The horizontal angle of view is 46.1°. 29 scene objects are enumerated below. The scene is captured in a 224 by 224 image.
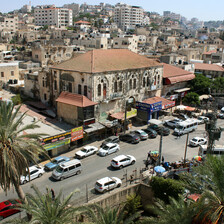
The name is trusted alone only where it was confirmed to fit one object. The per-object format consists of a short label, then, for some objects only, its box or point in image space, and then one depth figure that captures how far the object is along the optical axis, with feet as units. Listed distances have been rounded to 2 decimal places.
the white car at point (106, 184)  83.05
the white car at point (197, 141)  122.11
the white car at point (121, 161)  98.53
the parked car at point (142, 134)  126.52
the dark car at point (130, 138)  122.52
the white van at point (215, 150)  104.08
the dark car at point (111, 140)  118.55
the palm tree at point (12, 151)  55.62
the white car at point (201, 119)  152.03
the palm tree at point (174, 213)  50.98
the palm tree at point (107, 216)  60.34
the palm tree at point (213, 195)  45.65
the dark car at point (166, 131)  133.90
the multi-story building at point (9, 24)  485.97
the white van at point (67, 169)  90.74
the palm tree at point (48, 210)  53.36
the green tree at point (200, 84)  186.19
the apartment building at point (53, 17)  578.25
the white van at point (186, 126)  134.51
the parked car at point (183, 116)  156.16
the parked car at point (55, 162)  97.15
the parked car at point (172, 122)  143.66
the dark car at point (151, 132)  129.55
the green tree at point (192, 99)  173.46
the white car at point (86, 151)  106.83
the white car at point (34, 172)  88.28
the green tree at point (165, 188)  76.95
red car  70.85
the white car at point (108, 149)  109.60
